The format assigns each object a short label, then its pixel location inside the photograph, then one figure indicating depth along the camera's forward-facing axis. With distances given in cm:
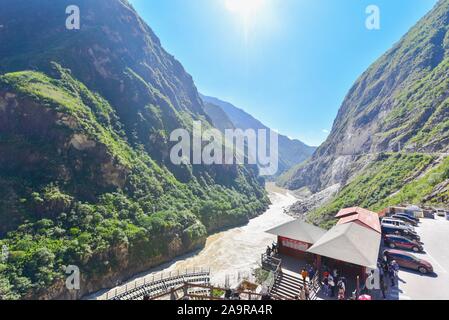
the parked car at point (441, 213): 3612
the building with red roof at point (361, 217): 2301
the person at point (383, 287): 1563
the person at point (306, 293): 1629
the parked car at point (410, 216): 3187
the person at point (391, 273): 1749
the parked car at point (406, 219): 3073
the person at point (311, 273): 1926
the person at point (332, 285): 1695
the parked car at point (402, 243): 2228
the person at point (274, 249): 2496
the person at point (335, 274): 1772
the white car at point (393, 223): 2684
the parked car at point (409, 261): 1858
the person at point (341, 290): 1559
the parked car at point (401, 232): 2420
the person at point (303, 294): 1634
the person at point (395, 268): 1774
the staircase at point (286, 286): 1909
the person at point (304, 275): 1831
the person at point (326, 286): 1737
